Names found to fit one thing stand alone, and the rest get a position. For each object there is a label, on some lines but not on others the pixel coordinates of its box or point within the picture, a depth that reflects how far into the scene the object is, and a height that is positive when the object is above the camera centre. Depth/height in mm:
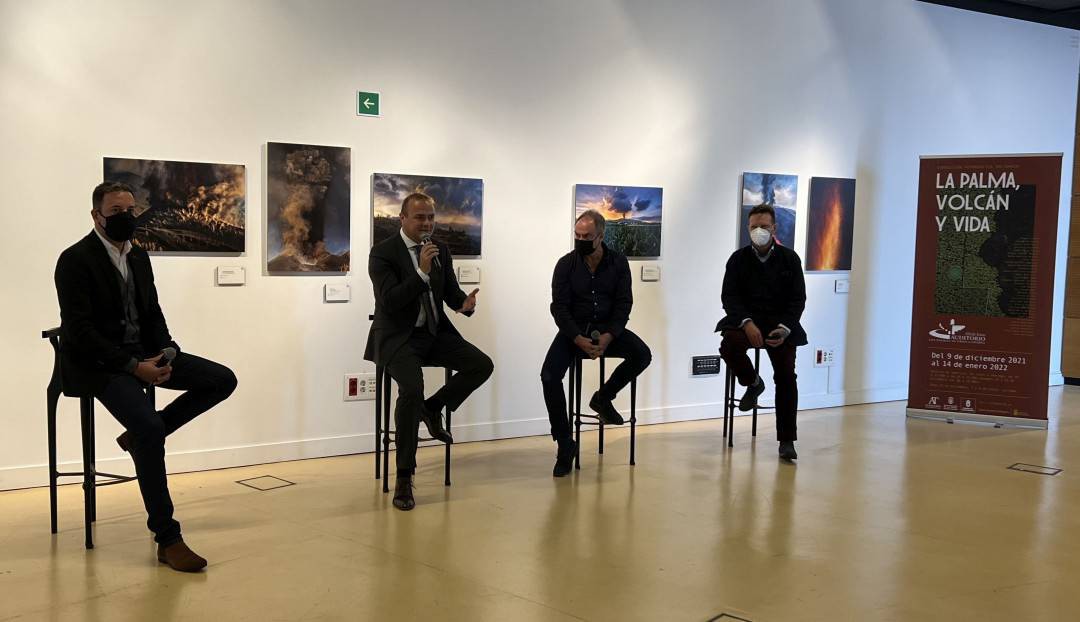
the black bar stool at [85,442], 4188 -847
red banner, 7371 -146
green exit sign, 5988 +926
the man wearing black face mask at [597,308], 5855 -294
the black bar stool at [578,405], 5848 -881
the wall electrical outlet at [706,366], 7617 -812
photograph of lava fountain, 8094 +340
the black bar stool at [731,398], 6577 -928
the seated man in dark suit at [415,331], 5051 -410
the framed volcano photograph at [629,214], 6992 +342
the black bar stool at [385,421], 5289 -913
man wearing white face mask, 6242 -318
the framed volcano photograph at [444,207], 6105 +318
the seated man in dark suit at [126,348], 3961 -423
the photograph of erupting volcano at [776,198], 7727 +528
